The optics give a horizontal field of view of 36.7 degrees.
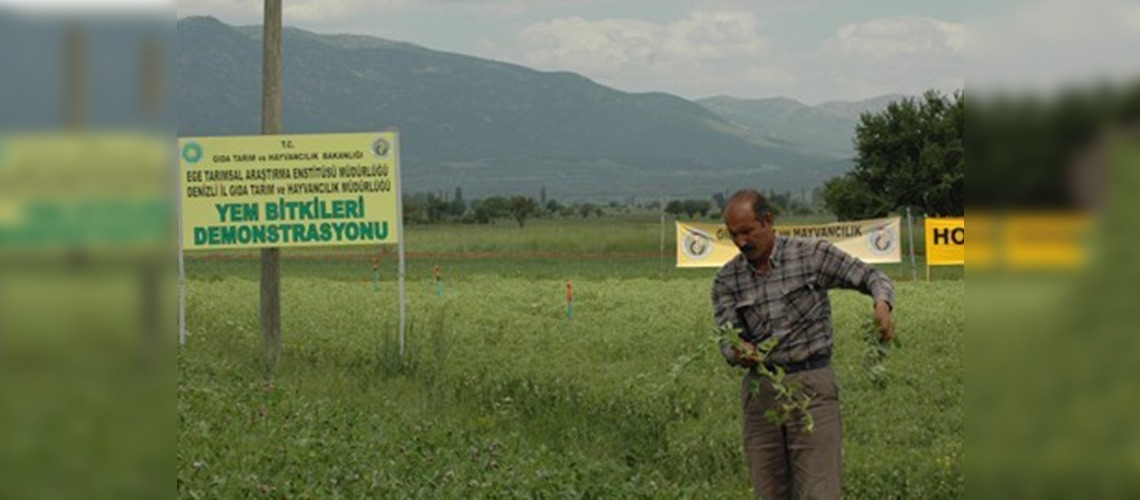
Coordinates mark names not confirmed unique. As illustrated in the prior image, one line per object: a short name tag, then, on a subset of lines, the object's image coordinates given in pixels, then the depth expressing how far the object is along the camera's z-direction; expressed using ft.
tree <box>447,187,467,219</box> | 505.66
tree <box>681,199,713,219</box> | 532.97
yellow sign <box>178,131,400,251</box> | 60.90
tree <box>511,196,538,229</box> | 456.04
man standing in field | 22.62
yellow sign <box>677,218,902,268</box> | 128.26
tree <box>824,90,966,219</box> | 280.31
